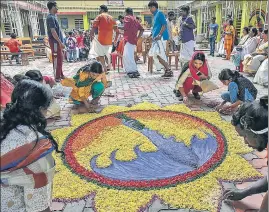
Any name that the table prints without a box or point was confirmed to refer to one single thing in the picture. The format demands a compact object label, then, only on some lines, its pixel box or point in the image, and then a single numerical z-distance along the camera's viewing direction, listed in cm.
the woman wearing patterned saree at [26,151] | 130
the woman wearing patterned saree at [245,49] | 754
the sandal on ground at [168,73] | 690
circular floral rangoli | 220
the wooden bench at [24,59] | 1031
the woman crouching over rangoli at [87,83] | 426
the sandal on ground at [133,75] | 706
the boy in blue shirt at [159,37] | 633
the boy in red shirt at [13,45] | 1016
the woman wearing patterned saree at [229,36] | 1012
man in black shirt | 596
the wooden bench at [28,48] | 1162
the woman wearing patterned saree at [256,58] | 673
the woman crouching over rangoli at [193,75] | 442
